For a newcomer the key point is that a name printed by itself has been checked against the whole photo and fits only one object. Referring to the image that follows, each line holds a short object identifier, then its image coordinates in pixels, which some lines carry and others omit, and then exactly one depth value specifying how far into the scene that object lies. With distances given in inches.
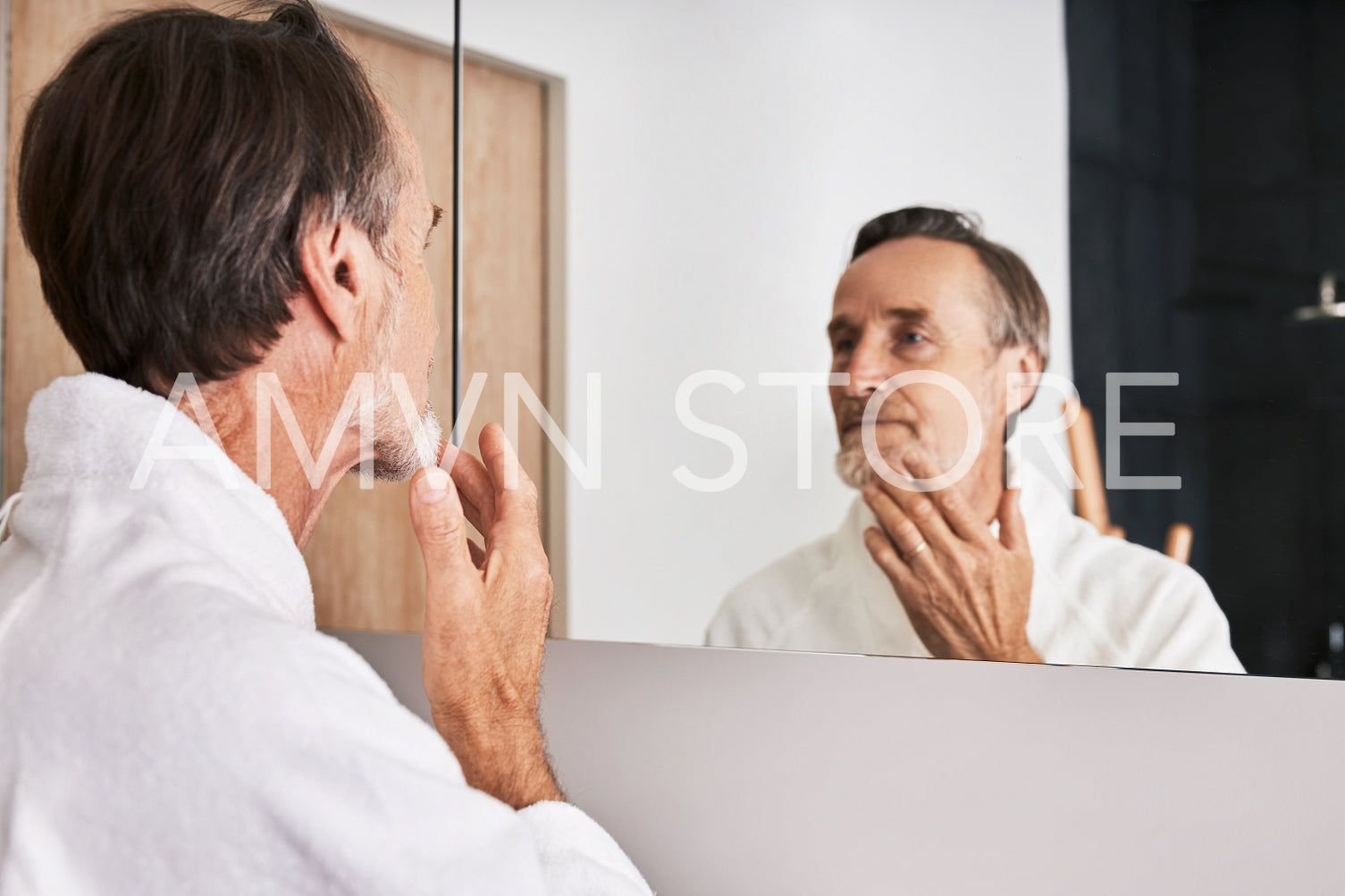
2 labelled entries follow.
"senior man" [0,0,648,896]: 18.3
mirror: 28.2
